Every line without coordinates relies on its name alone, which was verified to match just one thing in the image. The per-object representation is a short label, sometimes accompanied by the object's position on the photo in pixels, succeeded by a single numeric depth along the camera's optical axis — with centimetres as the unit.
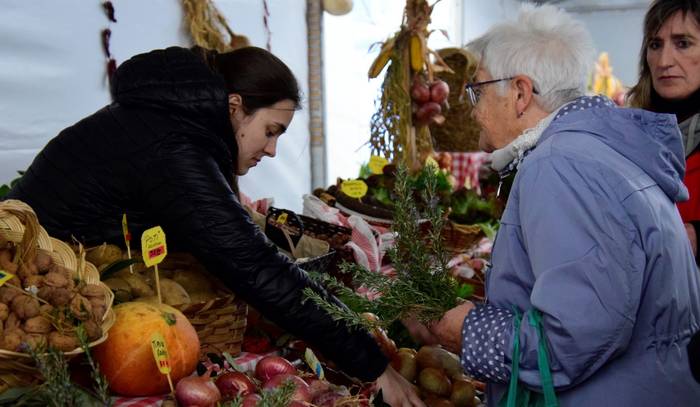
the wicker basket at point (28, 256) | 135
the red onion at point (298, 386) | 156
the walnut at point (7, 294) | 140
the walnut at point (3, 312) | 136
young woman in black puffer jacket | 178
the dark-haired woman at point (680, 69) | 239
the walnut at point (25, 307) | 138
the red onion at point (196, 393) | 151
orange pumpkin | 155
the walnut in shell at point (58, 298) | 144
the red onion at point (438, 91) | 427
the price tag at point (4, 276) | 136
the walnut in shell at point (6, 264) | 146
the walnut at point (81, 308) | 142
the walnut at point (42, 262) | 151
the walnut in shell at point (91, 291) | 150
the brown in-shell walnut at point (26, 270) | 147
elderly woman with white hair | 137
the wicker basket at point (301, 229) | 248
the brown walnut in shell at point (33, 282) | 146
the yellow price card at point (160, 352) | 148
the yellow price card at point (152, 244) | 165
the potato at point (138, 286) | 177
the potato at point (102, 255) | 184
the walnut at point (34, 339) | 133
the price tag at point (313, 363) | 178
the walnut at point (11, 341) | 132
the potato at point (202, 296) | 189
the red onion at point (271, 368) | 171
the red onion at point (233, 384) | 158
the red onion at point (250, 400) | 149
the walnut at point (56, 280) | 147
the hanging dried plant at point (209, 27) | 362
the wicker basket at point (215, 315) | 180
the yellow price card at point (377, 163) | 407
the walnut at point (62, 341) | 135
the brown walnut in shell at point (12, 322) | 135
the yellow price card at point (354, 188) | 359
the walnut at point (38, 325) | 136
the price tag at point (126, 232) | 179
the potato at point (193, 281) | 190
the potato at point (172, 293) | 178
